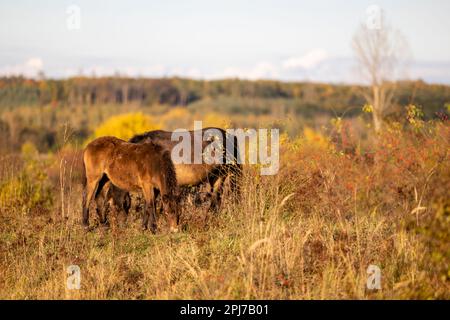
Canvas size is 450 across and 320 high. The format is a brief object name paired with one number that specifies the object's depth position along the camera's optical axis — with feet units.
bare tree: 103.24
